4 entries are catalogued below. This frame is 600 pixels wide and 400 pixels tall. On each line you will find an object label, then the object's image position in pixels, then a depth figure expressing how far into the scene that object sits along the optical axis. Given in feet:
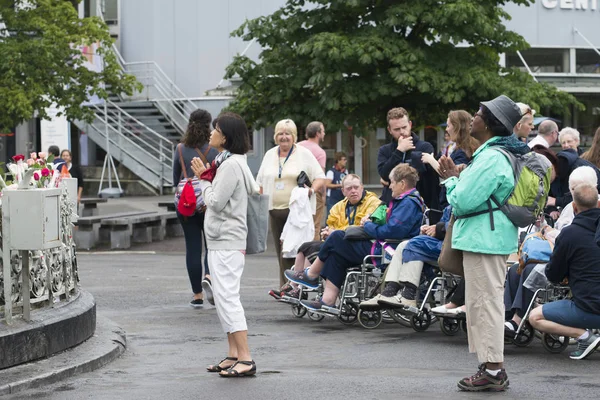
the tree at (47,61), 94.38
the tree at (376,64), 79.77
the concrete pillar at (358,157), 136.15
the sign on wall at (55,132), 109.50
